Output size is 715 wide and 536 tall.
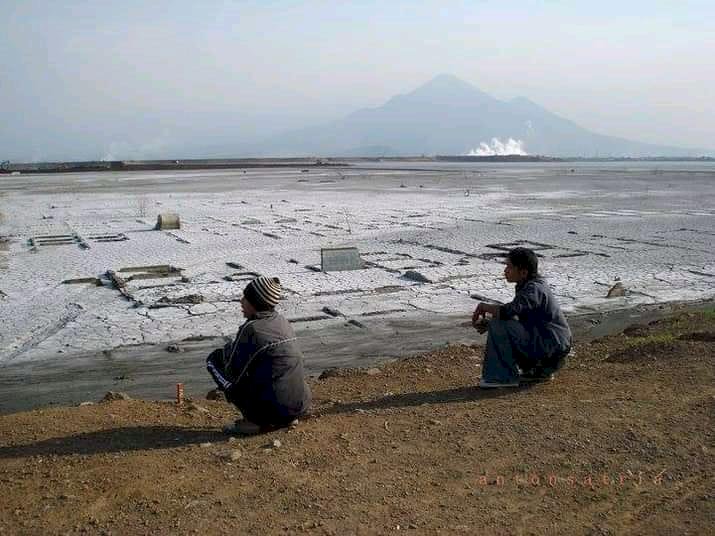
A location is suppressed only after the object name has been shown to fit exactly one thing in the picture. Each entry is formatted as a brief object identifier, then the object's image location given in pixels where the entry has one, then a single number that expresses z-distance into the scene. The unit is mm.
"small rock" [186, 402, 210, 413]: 5961
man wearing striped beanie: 5000
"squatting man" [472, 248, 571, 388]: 5770
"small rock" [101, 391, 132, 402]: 6332
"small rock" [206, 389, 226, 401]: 6840
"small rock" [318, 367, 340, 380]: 7379
